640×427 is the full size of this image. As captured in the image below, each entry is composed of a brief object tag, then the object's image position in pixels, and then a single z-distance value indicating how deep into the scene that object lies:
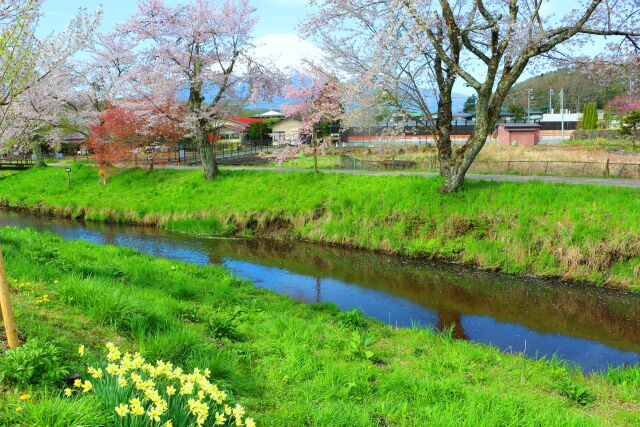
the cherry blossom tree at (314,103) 21.81
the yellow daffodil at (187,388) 3.08
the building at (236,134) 66.06
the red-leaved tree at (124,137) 27.52
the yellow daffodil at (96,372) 3.24
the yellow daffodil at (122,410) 2.75
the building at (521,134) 42.88
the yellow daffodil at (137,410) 2.80
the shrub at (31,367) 3.64
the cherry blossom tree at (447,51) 13.04
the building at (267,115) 91.29
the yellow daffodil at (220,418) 3.00
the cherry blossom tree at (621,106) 39.41
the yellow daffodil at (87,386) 3.08
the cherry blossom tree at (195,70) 22.28
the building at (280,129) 55.74
